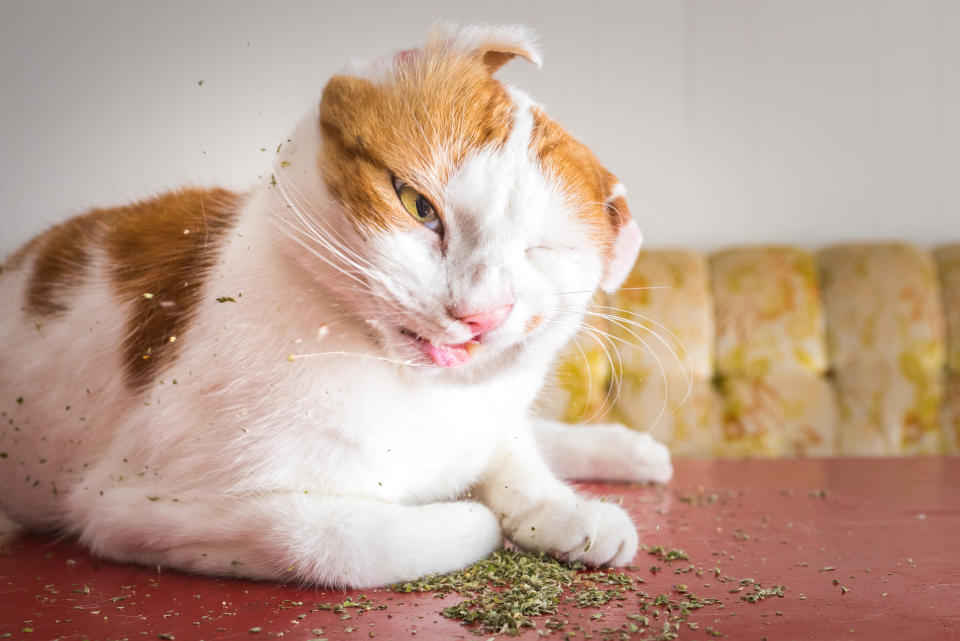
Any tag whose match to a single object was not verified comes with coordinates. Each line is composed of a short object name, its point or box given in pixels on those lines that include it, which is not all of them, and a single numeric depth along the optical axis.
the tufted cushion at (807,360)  1.62
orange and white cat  0.55
